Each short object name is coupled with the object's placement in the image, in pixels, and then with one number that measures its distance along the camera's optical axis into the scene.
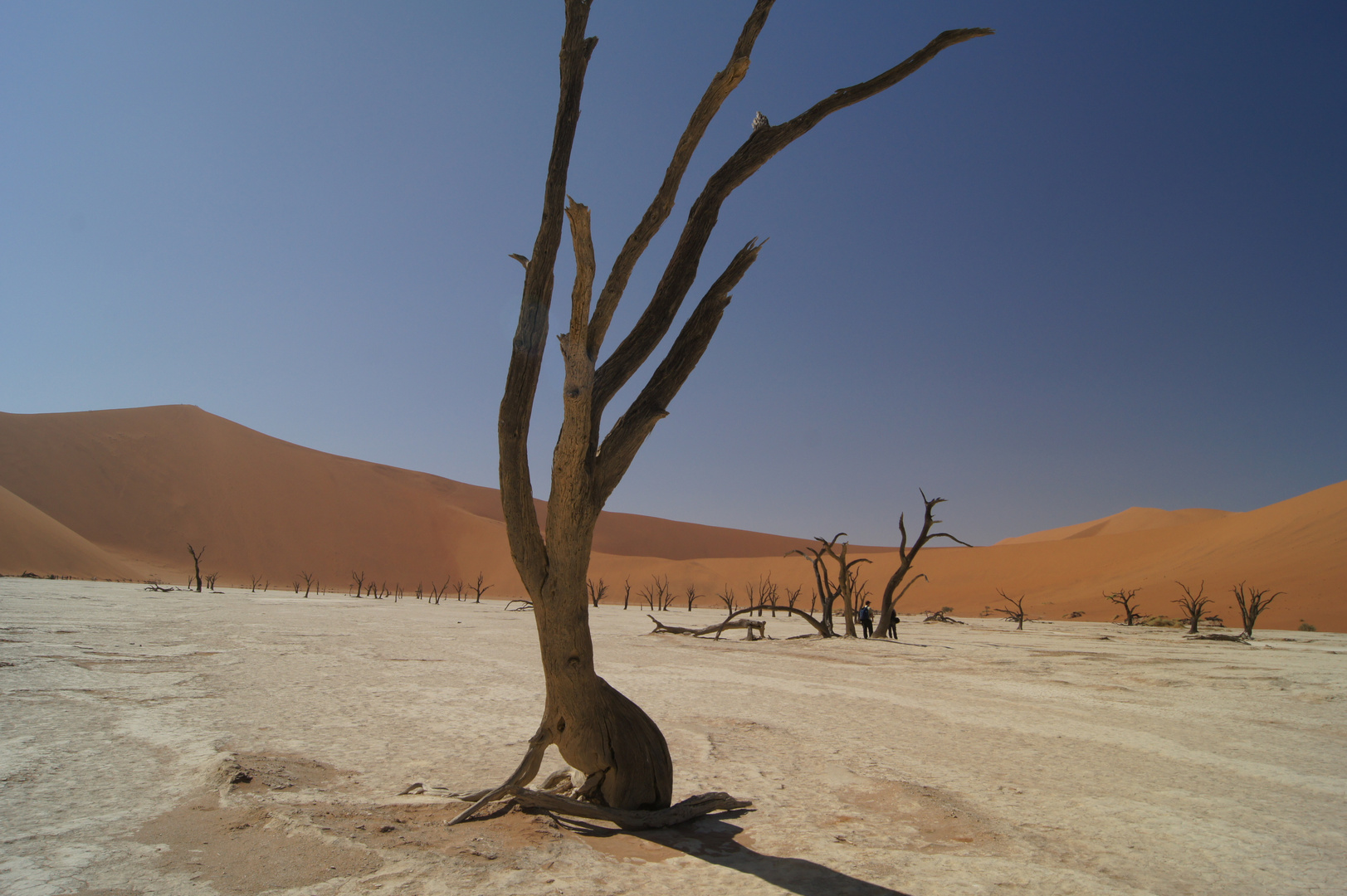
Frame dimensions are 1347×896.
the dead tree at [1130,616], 26.89
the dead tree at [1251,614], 19.87
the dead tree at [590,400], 3.56
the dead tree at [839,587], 18.14
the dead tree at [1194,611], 20.72
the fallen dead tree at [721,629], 16.62
